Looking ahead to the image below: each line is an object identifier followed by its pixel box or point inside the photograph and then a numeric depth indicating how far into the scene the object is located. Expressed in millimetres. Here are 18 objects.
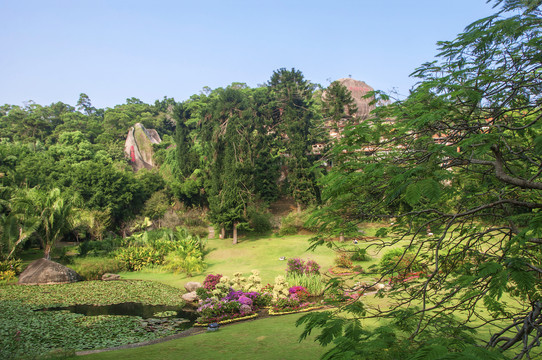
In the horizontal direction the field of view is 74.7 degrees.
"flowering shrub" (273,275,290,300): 10126
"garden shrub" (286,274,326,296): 11500
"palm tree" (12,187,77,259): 14820
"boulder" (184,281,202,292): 12523
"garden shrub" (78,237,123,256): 17453
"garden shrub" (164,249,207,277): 14781
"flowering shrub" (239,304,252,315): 9390
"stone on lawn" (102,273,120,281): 14609
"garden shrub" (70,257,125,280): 14844
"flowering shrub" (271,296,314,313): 9703
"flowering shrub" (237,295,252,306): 9547
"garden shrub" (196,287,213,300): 10250
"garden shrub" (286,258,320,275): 12617
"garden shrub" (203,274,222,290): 11392
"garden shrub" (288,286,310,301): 10352
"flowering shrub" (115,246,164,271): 16364
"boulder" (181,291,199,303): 11469
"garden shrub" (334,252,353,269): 13818
